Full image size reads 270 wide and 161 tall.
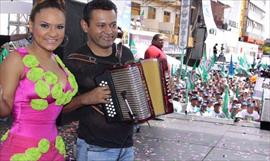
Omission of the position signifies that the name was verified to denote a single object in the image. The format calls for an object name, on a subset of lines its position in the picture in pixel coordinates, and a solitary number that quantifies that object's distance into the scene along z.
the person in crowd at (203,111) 10.90
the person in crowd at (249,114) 10.08
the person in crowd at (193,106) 11.24
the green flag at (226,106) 11.73
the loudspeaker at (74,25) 6.12
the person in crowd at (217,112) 11.04
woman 1.96
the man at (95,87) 2.39
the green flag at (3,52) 5.24
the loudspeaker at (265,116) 8.00
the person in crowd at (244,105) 11.44
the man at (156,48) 7.22
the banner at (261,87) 8.88
